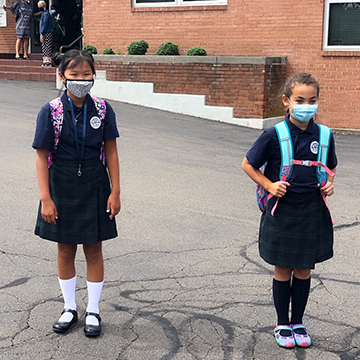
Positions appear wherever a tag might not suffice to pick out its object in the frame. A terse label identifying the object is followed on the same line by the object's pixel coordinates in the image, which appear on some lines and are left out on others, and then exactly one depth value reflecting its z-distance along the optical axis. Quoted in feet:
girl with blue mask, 11.65
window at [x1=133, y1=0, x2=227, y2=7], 46.89
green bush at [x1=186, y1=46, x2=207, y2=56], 45.11
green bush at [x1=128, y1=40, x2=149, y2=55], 47.75
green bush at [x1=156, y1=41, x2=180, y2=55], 46.16
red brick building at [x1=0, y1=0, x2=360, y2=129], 42.96
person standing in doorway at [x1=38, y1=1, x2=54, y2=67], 56.03
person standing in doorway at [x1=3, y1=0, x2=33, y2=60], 56.65
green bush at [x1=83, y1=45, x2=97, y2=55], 51.52
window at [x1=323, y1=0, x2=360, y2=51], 42.83
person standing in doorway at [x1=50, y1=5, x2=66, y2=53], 58.39
